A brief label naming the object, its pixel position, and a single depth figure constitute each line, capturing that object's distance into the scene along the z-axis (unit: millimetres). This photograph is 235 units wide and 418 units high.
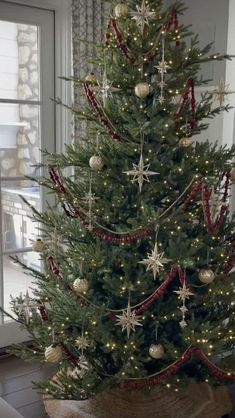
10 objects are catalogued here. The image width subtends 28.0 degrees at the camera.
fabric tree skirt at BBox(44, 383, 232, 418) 2121
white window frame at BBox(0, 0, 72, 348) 2959
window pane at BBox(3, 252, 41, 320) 3062
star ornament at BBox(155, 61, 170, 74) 1914
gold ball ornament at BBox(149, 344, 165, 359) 1913
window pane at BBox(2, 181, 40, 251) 3012
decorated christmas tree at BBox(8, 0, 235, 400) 1926
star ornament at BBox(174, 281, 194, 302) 1865
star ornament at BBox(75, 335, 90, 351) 1965
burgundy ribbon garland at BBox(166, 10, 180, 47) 1958
